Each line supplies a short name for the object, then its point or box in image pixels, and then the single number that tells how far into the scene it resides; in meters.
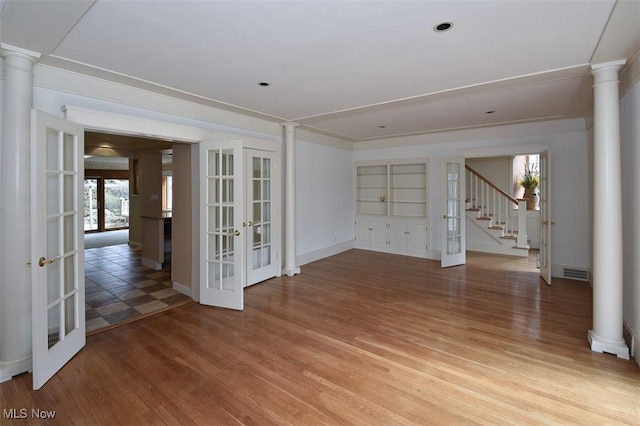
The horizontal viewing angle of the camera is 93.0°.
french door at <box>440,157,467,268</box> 6.08
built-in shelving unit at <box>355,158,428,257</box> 7.06
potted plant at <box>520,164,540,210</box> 7.88
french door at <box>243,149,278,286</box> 4.75
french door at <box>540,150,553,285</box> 4.89
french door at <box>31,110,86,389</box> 2.32
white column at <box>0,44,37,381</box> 2.46
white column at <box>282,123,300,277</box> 5.45
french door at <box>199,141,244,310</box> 3.93
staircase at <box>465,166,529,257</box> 7.10
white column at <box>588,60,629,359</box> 2.77
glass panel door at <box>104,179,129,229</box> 11.88
